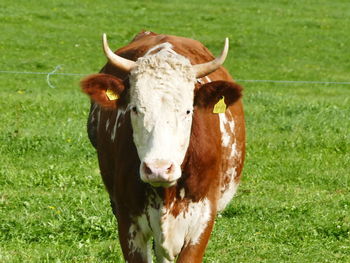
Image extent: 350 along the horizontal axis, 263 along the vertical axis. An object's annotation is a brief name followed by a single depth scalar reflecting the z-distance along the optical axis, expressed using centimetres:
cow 1202
